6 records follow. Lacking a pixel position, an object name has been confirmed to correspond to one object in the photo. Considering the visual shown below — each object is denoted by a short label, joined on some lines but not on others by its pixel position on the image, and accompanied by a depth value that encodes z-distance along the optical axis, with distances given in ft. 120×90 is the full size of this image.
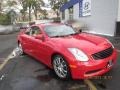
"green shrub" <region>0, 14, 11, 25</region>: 35.95
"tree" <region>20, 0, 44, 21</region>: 71.63
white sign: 25.24
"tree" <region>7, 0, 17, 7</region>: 58.30
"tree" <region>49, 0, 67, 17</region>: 77.08
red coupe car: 7.03
